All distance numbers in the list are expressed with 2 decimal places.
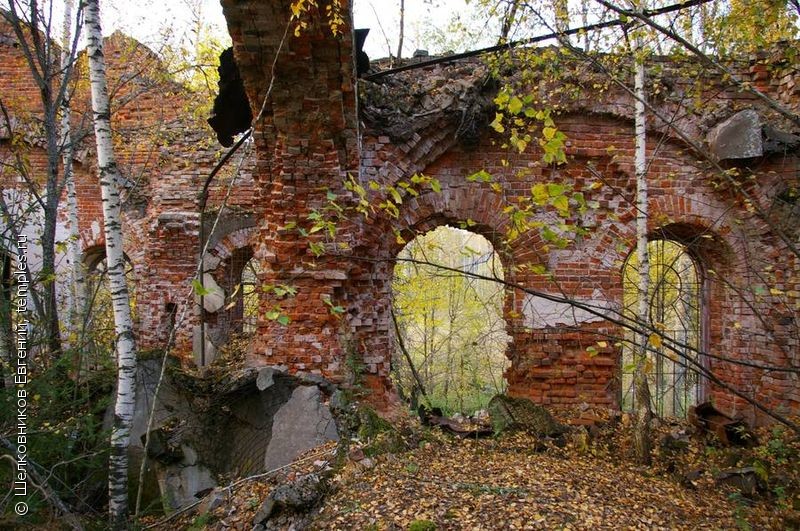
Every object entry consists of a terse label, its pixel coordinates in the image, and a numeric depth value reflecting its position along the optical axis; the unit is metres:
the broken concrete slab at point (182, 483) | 4.34
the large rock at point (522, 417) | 5.48
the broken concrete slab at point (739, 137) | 5.93
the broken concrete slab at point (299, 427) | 4.52
